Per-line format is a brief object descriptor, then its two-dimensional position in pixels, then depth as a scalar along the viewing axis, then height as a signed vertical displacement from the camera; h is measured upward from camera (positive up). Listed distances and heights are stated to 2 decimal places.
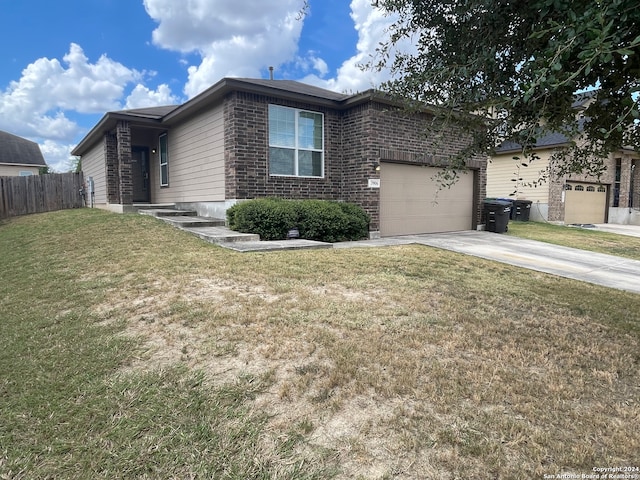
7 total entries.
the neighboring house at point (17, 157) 27.48 +3.41
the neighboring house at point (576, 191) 17.44 +0.59
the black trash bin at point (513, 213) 17.61 -0.49
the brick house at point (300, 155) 9.66 +1.34
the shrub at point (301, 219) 8.62 -0.37
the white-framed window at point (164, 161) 13.27 +1.47
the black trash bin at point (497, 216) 12.73 -0.44
